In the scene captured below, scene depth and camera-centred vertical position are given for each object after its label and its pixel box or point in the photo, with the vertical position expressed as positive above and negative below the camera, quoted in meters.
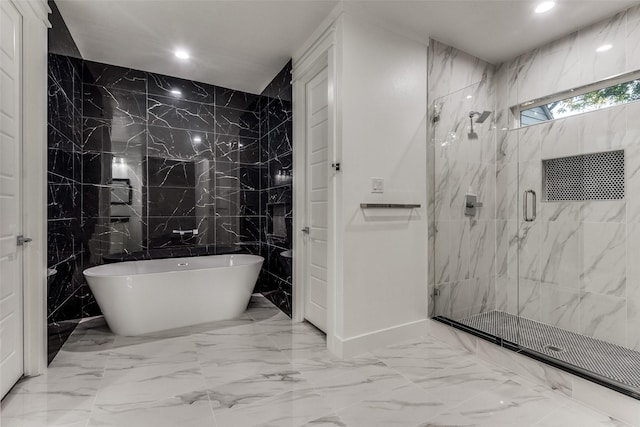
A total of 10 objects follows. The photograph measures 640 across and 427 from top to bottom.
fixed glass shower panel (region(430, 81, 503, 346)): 2.74 +0.07
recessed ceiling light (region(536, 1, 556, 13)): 2.20 +1.48
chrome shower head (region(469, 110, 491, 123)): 2.80 +0.89
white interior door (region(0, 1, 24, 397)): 1.70 +0.08
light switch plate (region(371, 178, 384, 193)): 2.38 +0.21
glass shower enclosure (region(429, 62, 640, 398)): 2.25 -0.13
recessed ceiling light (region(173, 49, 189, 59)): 2.89 +1.50
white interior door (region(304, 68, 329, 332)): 2.70 +0.12
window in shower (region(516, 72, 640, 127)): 2.26 +0.92
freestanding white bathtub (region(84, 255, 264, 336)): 2.50 -0.71
